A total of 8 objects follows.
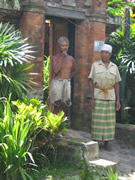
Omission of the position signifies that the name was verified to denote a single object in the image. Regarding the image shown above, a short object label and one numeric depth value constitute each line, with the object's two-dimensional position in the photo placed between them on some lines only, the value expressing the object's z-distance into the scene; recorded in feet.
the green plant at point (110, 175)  17.06
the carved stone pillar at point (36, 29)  23.16
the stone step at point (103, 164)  19.17
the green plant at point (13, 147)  16.56
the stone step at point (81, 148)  19.65
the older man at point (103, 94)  23.66
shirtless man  23.03
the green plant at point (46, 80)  30.17
